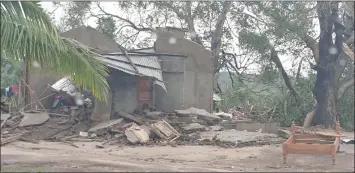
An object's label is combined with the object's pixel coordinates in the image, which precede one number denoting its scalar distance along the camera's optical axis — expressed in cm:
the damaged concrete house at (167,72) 1812
